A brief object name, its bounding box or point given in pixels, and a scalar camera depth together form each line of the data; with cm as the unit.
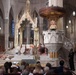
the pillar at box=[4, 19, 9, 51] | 3800
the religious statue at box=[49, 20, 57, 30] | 1610
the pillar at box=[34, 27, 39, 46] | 3346
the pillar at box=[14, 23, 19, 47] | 3511
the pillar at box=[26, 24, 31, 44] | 3943
